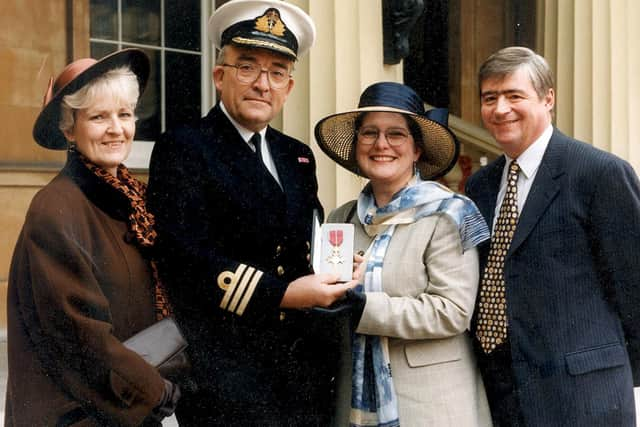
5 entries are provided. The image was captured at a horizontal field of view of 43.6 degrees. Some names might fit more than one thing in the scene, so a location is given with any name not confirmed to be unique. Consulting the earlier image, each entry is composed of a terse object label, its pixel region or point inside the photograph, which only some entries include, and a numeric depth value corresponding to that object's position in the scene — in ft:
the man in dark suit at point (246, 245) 7.63
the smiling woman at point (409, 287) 8.05
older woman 6.82
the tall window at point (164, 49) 17.48
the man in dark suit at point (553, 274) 8.20
